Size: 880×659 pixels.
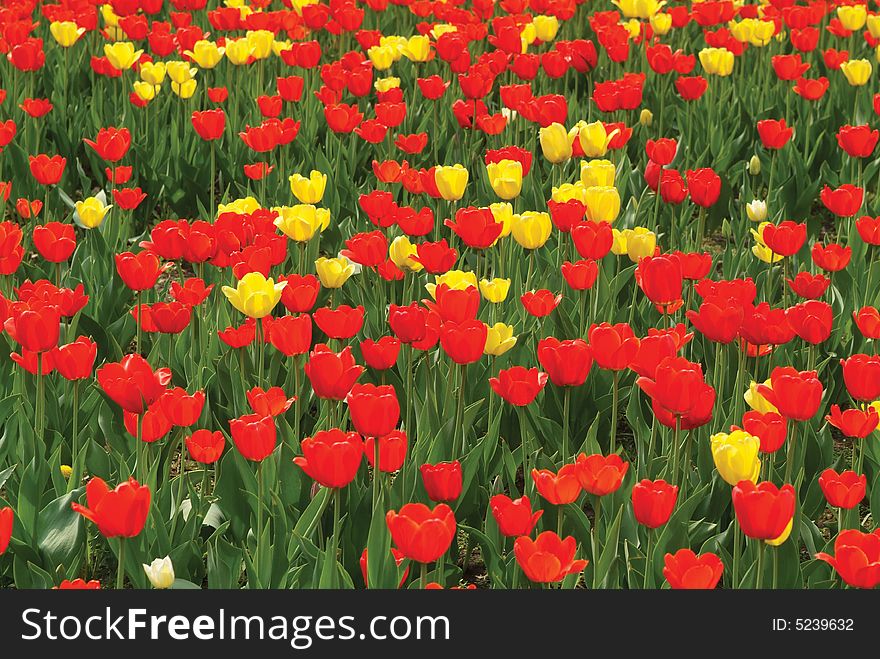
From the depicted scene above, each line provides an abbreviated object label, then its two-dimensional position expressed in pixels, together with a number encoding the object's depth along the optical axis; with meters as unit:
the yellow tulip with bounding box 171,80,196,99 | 5.10
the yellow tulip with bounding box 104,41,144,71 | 5.36
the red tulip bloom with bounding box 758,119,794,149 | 4.46
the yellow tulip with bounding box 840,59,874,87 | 5.37
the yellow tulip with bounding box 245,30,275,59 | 5.62
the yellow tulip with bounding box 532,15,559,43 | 6.07
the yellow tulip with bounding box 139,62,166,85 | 5.11
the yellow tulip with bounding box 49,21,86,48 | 5.79
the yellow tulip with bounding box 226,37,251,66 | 5.51
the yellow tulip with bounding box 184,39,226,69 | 5.50
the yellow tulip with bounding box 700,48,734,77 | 5.62
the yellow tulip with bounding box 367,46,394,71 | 5.53
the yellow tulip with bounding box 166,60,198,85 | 5.09
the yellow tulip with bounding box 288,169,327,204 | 3.87
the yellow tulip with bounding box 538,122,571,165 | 4.10
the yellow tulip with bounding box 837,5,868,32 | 6.11
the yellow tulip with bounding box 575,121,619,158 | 4.14
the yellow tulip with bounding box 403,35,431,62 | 5.71
